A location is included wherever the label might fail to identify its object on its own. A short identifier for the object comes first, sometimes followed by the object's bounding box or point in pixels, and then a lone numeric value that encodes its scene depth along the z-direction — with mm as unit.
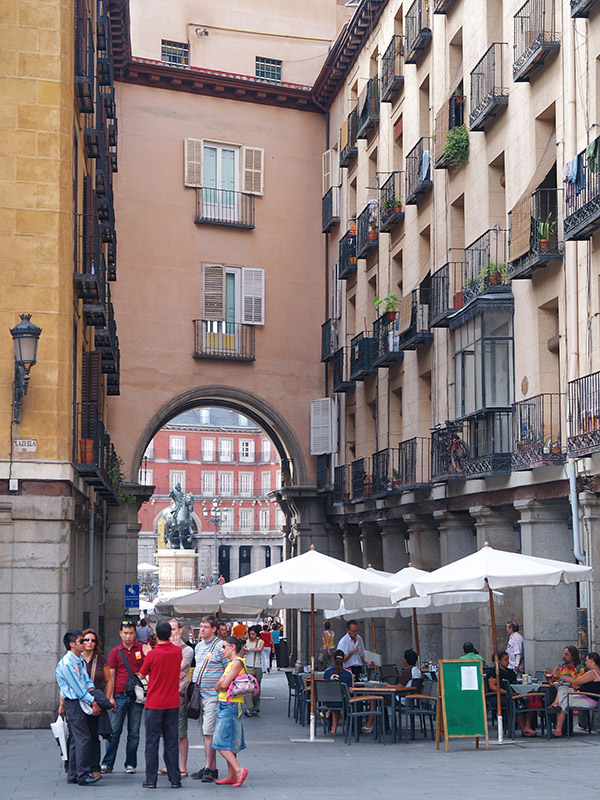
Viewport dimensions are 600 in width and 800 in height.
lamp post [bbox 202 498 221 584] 91250
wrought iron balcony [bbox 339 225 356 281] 34156
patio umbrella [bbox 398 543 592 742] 15562
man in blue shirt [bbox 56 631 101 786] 12188
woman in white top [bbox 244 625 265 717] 26250
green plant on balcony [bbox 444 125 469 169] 24750
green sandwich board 14961
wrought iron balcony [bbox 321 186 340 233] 35781
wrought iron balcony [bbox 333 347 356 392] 33906
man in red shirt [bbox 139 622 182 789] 12156
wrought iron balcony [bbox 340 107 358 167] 34312
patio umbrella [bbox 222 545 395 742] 16312
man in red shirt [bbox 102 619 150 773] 13336
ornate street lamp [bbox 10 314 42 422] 18062
